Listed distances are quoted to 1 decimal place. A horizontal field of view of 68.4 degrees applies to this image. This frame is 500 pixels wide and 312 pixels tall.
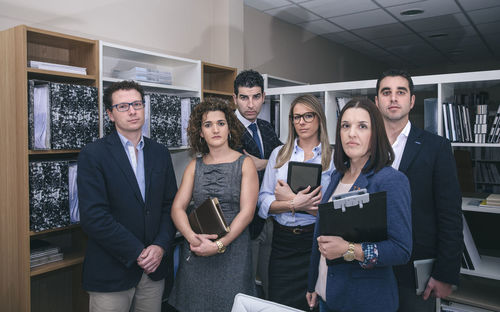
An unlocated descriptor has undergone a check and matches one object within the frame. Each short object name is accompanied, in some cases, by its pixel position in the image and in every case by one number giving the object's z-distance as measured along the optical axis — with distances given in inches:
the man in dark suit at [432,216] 63.4
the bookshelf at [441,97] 93.7
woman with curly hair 66.8
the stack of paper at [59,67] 79.0
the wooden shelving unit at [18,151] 75.4
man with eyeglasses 68.4
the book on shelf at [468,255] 94.0
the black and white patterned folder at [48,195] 76.6
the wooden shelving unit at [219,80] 127.6
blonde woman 71.7
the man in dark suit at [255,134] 90.5
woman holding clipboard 46.6
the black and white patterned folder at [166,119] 103.2
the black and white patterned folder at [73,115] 79.7
